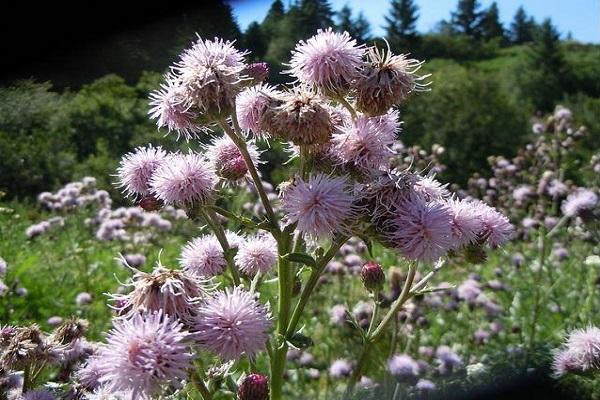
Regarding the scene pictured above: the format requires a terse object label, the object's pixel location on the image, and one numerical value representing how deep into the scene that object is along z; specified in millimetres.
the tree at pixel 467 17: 18812
